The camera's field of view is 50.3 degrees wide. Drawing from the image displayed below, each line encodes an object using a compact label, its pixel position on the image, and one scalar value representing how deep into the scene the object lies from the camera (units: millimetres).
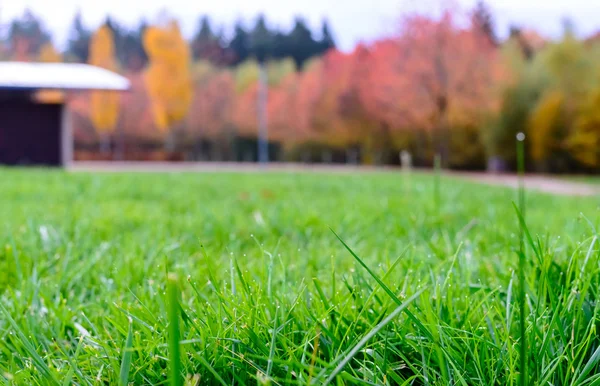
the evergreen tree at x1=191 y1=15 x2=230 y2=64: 55688
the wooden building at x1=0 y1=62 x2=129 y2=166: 17797
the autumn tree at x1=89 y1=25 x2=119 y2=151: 42250
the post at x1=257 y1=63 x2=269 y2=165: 29125
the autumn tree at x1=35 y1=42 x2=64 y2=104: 47844
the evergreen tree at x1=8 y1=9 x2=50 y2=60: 56525
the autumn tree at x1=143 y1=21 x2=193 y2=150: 40406
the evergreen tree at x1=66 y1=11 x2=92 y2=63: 59156
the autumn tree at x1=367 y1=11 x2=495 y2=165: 24812
